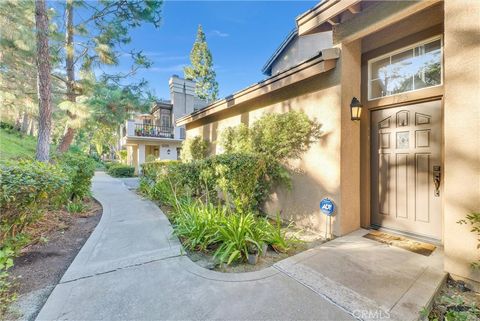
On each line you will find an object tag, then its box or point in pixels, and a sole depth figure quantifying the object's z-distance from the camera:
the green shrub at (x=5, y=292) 2.14
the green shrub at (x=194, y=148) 9.54
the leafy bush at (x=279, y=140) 4.77
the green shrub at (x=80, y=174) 6.49
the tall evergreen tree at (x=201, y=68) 24.05
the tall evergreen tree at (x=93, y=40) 8.19
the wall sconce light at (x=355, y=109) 4.19
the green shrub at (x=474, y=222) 2.35
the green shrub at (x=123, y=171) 18.03
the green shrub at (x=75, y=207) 5.86
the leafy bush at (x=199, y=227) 3.63
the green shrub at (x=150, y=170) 8.55
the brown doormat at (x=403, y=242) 3.45
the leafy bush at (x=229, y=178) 4.87
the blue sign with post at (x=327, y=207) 4.11
